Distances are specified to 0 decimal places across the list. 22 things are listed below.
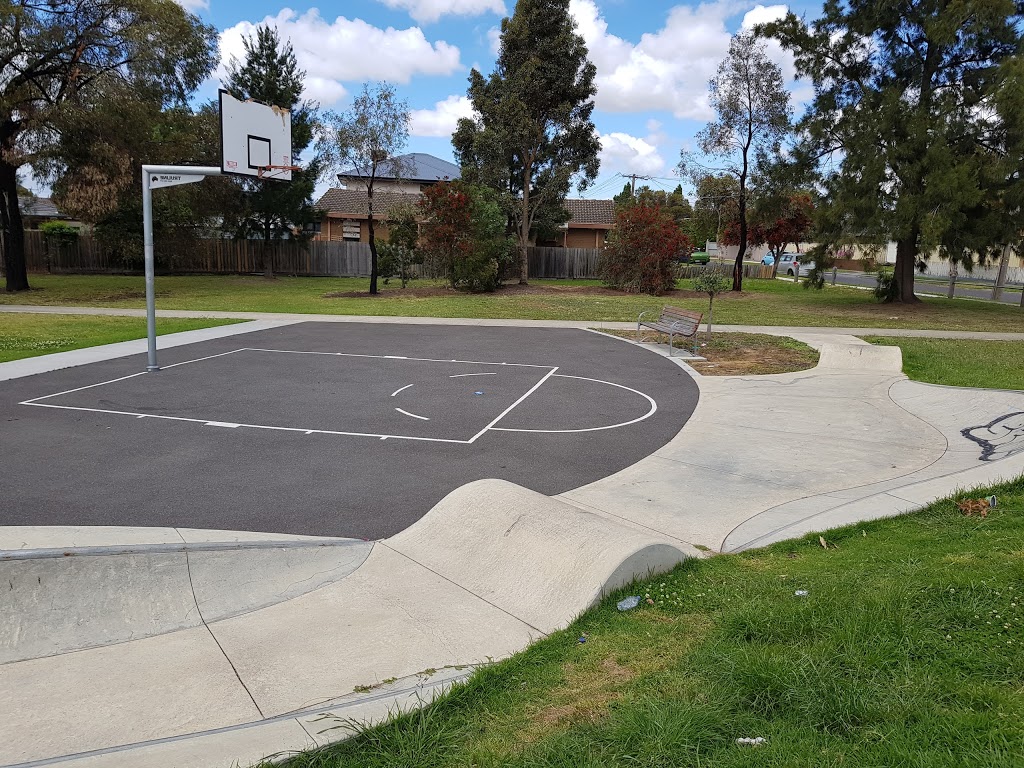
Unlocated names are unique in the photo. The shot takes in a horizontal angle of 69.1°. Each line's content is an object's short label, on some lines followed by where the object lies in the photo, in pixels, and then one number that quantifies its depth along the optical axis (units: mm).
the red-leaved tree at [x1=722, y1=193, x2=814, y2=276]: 48875
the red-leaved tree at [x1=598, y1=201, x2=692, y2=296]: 34500
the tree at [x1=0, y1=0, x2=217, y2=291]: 25984
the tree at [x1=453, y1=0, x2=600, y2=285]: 35344
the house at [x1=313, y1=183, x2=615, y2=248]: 49938
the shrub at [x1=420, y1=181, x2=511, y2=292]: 32562
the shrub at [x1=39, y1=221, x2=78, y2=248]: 40875
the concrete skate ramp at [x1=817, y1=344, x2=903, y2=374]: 14906
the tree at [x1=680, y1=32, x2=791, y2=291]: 32719
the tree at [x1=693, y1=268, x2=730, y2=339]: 18156
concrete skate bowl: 3809
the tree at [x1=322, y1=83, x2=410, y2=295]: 30688
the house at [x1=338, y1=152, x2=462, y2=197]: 33094
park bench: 16891
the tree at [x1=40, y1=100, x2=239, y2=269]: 26125
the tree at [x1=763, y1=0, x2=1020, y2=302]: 25156
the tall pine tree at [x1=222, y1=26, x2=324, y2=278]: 37438
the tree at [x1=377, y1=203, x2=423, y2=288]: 35656
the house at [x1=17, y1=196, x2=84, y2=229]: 50006
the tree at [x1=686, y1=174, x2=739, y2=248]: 47500
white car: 57747
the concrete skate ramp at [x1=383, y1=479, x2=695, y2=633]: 5016
